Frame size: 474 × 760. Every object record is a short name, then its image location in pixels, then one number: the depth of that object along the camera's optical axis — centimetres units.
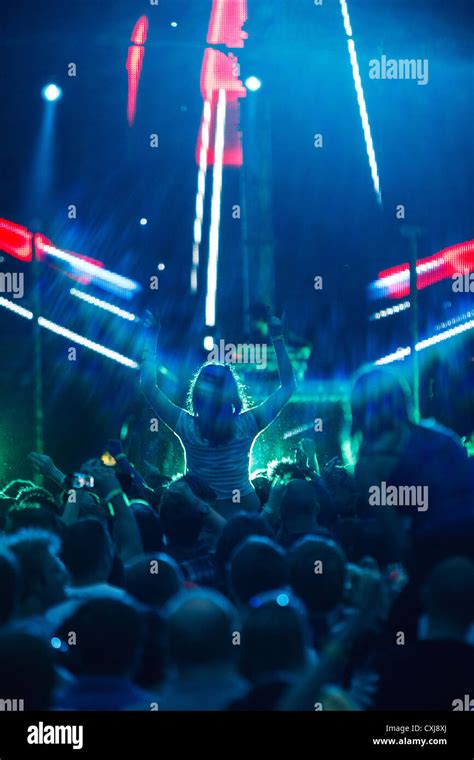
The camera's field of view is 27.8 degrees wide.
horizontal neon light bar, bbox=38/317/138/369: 888
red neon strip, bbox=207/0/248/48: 699
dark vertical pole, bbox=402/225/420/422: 696
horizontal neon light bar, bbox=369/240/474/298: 846
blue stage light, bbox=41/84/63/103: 846
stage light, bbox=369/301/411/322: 870
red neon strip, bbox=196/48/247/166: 754
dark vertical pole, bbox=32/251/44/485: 695
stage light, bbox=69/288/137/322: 894
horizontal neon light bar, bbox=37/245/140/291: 895
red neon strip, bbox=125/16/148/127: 840
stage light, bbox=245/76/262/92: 752
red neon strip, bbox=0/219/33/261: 865
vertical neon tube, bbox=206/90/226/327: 809
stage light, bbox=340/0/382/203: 702
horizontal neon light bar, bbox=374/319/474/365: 827
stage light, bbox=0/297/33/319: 861
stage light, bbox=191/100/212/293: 860
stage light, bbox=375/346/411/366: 831
